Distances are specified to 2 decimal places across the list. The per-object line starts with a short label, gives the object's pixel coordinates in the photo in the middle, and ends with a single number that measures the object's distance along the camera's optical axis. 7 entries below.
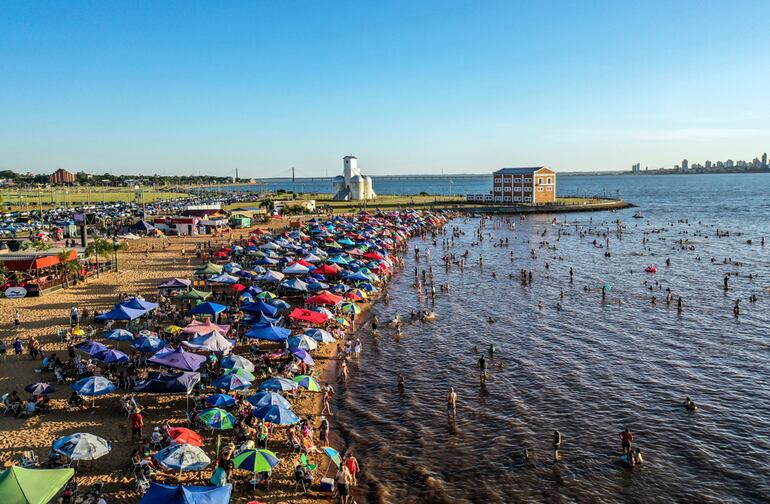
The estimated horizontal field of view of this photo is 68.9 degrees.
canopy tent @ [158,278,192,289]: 33.41
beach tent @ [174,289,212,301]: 30.53
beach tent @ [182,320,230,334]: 24.14
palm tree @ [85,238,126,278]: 42.59
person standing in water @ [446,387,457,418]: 20.52
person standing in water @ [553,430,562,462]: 17.69
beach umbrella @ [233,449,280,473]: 14.08
